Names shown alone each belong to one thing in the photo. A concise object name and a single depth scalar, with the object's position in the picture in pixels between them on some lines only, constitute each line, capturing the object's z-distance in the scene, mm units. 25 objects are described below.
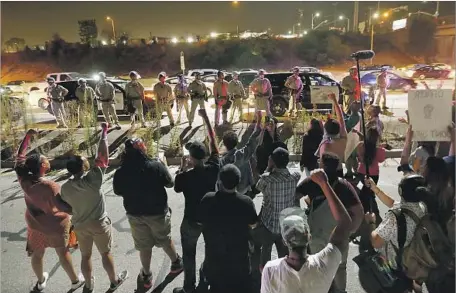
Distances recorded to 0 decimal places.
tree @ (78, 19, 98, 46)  51188
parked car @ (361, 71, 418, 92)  20953
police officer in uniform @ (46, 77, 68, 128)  12273
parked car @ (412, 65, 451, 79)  26031
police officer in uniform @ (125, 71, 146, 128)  11750
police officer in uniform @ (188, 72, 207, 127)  11828
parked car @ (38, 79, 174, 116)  13968
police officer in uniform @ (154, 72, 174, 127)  11750
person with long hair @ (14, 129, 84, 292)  3873
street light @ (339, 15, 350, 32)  69719
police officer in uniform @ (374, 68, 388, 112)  14034
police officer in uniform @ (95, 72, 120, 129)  11875
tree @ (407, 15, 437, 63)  52438
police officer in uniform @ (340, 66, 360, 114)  12500
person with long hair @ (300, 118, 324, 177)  5621
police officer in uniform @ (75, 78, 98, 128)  9680
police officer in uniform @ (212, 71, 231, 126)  11805
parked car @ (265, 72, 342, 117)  13734
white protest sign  3635
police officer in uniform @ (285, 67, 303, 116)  13039
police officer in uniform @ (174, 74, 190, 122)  12508
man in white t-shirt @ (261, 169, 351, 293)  2371
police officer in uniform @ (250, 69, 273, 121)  11914
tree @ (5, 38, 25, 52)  52562
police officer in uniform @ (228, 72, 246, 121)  12234
